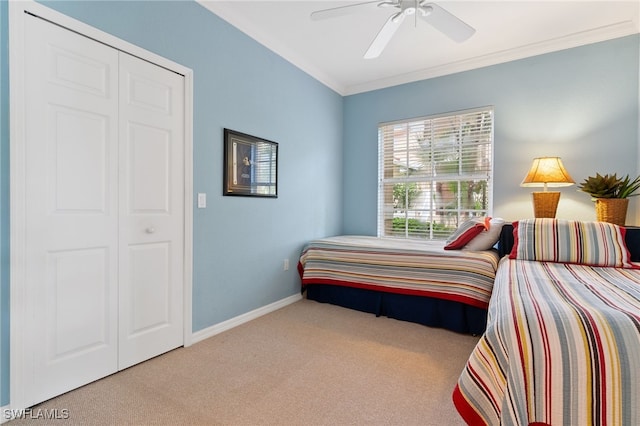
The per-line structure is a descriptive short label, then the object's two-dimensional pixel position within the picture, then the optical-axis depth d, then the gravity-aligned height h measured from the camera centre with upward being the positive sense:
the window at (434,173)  3.35 +0.44
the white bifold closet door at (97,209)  1.54 +0.00
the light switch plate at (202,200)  2.30 +0.07
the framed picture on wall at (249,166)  2.52 +0.38
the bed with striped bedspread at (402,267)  2.42 -0.51
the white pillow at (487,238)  2.65 -0.23
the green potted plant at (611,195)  2.40 +0.13
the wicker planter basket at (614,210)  2.40 +0.02
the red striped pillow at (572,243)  2.06 -0.22
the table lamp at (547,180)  2.66 +0.27
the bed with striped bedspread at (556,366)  0.92 -0.48
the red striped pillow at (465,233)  2.66 -0.20
